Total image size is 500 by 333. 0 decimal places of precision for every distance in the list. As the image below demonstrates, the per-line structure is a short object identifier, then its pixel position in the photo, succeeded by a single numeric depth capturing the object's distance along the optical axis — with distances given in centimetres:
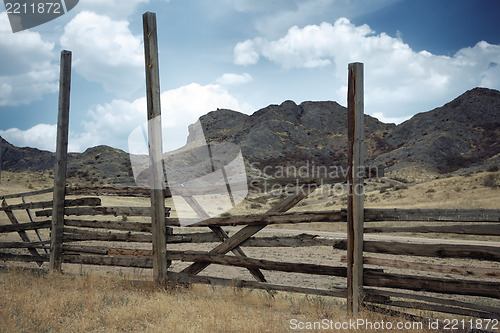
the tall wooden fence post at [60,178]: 743
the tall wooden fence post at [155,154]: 612
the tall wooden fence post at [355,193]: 473
